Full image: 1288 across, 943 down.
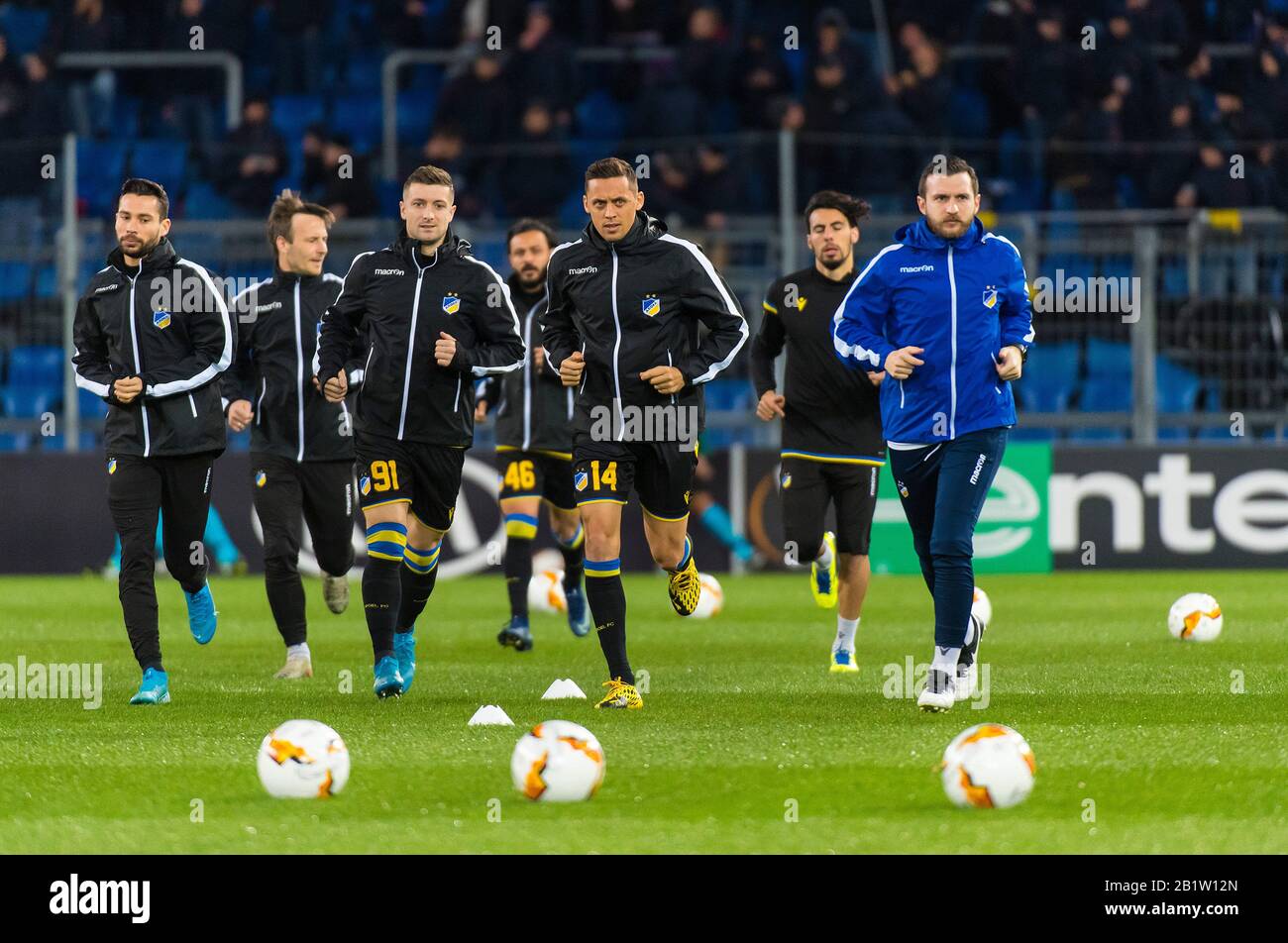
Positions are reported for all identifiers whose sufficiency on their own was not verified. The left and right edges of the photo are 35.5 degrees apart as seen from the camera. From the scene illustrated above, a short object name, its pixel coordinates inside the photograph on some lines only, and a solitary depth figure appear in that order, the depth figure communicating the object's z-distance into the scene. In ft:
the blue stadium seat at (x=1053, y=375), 61.77
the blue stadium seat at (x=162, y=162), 71.97
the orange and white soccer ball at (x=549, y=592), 48.21
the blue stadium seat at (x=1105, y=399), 61.16
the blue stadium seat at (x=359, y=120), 76.69
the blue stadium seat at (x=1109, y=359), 61.36
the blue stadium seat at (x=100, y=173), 73.26
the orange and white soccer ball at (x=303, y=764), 21.58
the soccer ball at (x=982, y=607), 37.11
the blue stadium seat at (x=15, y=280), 61.72
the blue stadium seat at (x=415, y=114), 76.43
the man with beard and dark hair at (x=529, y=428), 40.86
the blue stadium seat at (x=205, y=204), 70.33
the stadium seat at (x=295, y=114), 76.38
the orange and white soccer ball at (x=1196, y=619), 39.83
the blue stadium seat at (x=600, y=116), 74.59
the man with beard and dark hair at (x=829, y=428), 35.09
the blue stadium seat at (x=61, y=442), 62.64
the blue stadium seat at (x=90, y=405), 64.28
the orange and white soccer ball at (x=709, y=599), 46.29
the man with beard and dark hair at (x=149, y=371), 30.58
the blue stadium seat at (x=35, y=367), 62.90
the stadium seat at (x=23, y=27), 80.12
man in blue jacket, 28.37
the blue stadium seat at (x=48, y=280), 61.46
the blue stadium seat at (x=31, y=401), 63.57
